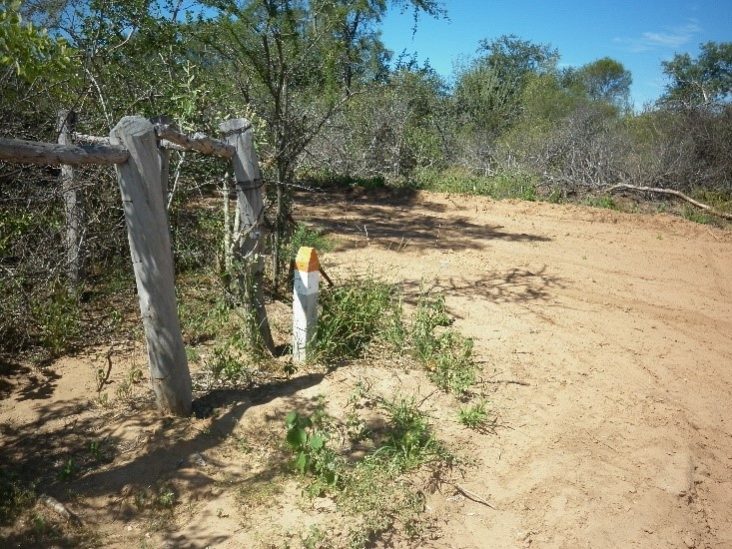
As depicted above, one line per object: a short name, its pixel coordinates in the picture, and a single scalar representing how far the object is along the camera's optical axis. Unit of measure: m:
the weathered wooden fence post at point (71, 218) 5.02
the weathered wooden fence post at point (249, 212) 4.26
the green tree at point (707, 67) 22.88
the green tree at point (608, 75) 36.18
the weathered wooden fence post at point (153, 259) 3.22
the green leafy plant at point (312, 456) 3.14
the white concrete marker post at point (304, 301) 4.26
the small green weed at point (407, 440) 3.38
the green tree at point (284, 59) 5.29
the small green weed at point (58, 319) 4.34
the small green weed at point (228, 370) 4.03
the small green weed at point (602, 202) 11.21
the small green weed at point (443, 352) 4.29
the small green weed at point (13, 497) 2.87
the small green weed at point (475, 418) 3.83
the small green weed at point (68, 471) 3.13
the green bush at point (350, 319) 4.47
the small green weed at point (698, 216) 10.21
